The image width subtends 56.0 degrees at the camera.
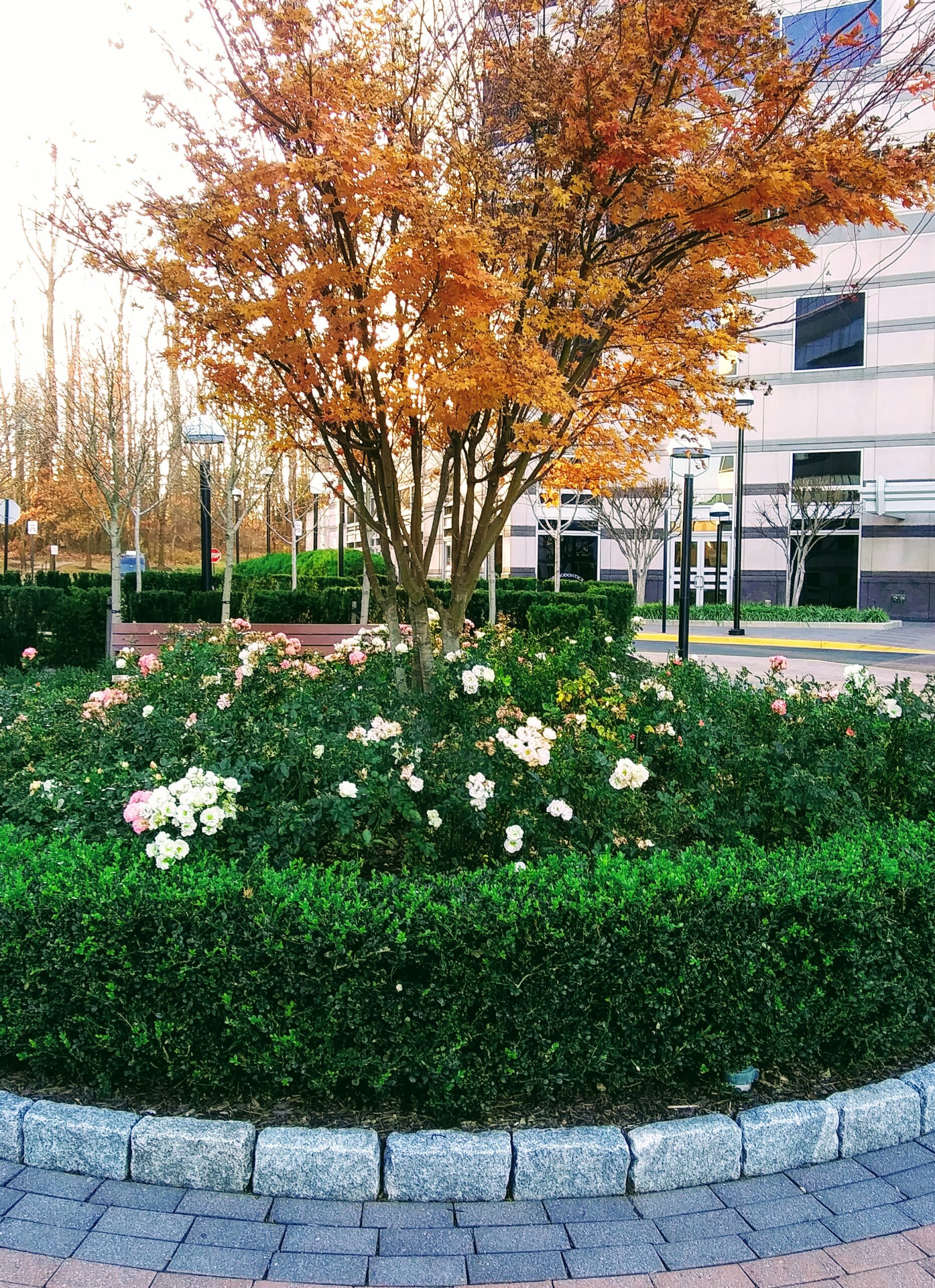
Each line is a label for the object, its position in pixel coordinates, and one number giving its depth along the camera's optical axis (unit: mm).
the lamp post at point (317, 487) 15477
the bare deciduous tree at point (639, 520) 24578
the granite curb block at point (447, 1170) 2457
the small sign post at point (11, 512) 26531
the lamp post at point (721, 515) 29281
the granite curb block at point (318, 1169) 2461
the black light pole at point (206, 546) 12859
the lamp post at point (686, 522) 11109
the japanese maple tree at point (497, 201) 4242
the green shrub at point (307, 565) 24672
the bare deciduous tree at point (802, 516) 26969
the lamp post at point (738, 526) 21625
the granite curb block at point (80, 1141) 2531
